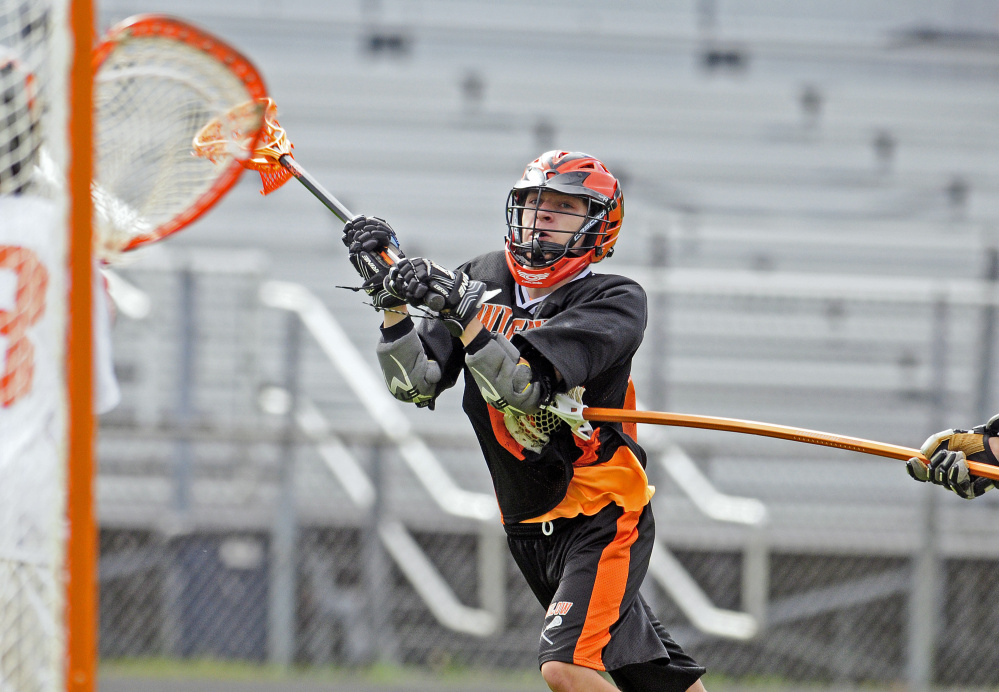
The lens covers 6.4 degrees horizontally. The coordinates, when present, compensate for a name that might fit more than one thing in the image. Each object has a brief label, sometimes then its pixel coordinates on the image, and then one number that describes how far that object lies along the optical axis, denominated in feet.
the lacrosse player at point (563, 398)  66.47
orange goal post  64.19
